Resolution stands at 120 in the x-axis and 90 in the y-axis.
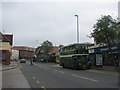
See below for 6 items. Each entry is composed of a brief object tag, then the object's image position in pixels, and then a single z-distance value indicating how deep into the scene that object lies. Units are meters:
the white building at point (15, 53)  86.42
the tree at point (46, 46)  59.37
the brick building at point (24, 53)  94.85
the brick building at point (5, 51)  28.96
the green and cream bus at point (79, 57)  17.50
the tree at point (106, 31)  15.00
